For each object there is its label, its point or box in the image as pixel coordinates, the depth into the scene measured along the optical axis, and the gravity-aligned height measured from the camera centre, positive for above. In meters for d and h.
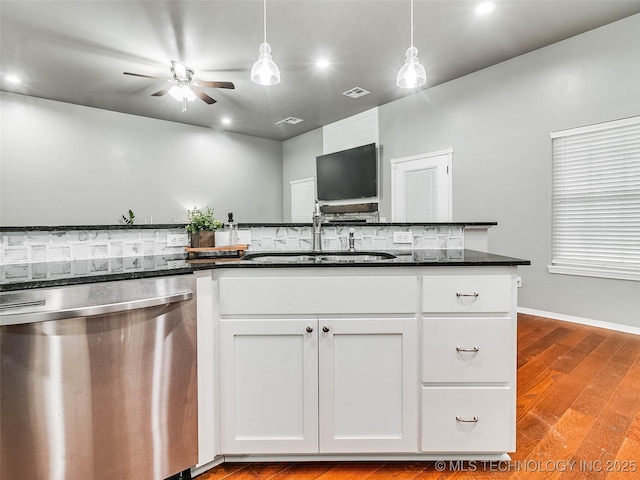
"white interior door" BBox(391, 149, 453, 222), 4.15 +0.63
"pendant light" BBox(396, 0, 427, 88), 1.67 +0.86
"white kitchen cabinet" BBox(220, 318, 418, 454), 1.22 -0.59
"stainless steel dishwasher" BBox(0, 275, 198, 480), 0.91 -0.46
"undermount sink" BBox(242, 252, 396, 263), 1.65 -0.12
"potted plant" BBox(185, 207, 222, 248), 1.57 +0.03
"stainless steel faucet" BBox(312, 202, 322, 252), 1.74 +0.00
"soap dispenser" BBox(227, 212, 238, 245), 1.65 +0.03
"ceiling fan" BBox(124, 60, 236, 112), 3.64 +1.78
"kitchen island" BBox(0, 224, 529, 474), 1.21 -0.48
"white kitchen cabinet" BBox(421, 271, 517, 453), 1.21 -0.50
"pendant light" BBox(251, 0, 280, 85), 1.72 +0.91
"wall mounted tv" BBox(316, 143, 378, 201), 5.02 +1.02
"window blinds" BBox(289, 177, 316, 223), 6.39 +0.76
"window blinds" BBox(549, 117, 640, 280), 2.81 +0.29
